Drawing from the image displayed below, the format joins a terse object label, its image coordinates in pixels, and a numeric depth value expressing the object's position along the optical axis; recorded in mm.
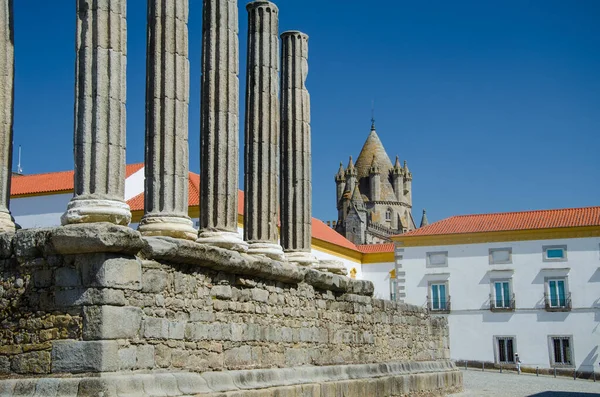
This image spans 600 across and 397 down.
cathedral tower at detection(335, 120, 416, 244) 81125
